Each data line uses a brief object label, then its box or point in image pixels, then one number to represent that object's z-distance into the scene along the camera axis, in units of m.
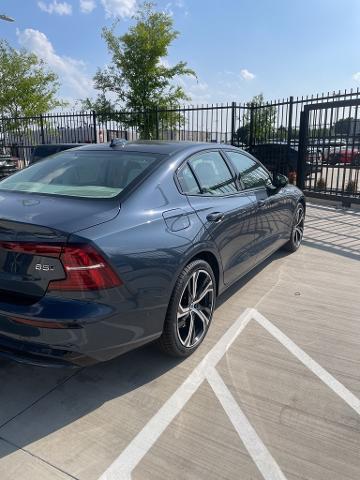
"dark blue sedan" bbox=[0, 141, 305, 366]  2.19
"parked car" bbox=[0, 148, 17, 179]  11.10
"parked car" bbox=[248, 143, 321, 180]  10.06
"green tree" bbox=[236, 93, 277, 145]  11.01
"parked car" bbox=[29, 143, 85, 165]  9.31
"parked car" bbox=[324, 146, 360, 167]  9.02
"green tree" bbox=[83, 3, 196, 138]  18.33
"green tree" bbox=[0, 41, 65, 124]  20.67
